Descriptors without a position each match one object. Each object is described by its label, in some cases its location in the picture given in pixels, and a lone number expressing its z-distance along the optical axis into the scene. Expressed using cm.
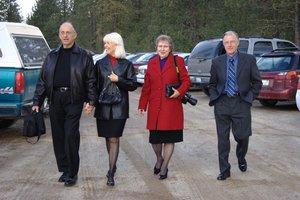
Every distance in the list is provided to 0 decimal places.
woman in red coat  611
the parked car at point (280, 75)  1241
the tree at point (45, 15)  7418
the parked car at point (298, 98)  711
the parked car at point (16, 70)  829
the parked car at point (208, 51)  1520
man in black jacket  576
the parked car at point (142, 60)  2136
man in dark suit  612
